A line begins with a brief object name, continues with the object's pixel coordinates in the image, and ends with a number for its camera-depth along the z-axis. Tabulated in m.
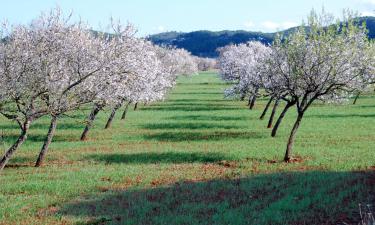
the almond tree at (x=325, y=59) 29.97
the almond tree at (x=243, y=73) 45.89
